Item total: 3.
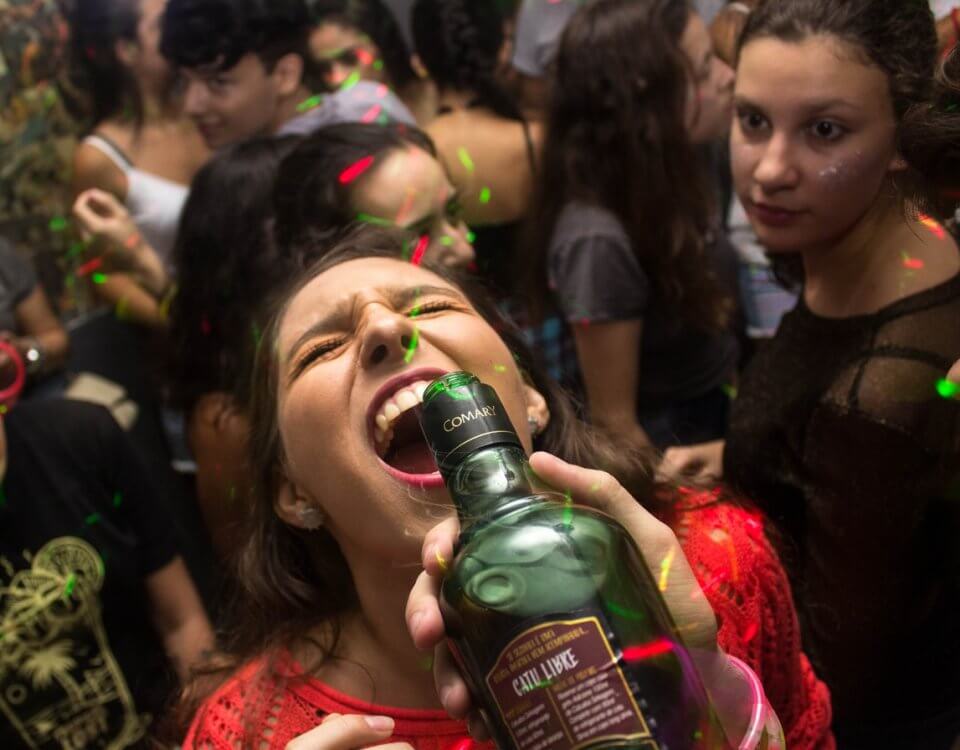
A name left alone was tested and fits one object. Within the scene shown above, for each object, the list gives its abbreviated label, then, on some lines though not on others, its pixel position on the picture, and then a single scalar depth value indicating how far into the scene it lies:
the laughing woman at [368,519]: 0.85
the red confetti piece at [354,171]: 1.67
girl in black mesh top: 0.94
